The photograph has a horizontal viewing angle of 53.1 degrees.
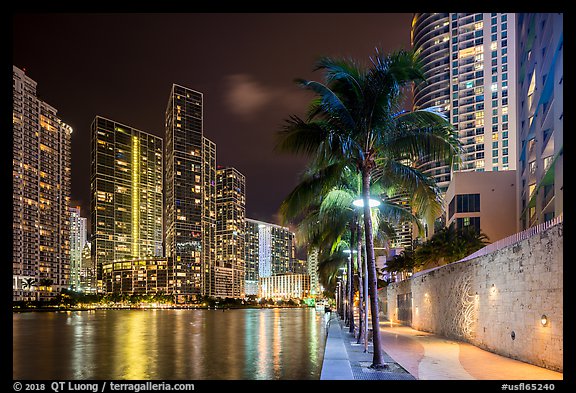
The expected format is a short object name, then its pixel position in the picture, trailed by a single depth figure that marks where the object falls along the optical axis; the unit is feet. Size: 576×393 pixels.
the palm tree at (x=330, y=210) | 51.39
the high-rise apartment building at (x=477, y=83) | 400.73
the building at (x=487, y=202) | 192.13
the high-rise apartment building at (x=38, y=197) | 485.56
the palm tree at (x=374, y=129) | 46.32
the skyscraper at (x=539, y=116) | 108.88
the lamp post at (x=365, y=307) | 54.65
